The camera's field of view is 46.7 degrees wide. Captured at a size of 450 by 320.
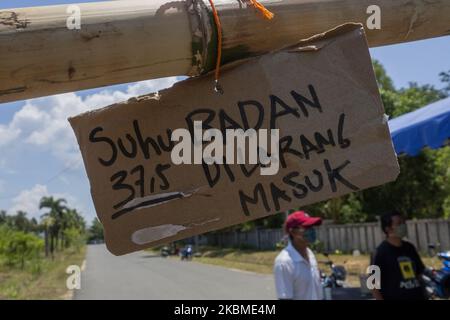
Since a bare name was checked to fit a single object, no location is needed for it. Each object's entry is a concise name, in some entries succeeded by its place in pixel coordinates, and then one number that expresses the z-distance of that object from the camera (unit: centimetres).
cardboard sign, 101
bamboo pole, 92
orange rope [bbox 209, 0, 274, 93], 98
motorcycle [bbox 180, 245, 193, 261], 3116
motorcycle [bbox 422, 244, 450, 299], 668
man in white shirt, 341
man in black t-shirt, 388
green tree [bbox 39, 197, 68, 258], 5538
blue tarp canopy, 415
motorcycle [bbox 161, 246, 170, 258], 3888
